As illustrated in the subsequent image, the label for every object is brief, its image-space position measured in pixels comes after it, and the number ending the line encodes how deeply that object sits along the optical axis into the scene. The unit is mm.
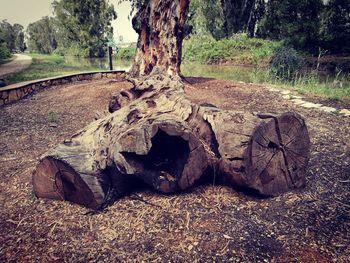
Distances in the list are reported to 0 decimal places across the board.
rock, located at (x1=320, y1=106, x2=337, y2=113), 5513
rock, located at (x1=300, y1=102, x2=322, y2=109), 5807
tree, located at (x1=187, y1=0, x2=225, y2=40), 32312
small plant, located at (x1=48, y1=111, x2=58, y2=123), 5400
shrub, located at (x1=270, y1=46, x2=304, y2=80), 11527
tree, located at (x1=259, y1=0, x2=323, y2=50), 21031
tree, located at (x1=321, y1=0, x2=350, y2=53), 20234
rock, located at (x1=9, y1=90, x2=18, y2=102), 7213
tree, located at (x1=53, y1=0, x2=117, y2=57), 38031
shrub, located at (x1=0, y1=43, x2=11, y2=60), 24550
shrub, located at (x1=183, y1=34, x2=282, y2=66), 21383
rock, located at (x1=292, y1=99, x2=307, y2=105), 6035
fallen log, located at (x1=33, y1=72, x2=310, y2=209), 2465
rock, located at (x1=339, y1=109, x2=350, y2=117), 5271
